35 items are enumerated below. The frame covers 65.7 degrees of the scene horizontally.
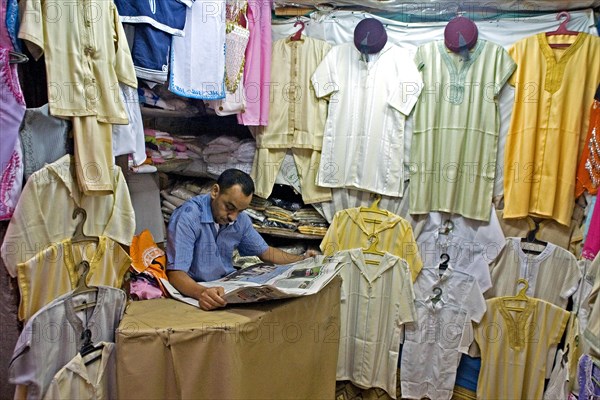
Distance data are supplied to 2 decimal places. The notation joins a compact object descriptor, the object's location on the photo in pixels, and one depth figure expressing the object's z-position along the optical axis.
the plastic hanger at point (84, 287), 1.63
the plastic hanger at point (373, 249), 2.72
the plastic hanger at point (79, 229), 1.65
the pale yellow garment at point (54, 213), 1.46
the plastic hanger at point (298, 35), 2.79
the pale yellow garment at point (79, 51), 1.44
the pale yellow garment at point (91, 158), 1.58
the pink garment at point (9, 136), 1.36
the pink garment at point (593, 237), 2.02
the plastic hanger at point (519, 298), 2.55
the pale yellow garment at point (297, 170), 2.82
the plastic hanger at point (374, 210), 2.72
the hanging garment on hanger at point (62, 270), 1.51
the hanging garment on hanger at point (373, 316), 2.71
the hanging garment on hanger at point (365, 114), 2.66
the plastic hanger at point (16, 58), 1.37
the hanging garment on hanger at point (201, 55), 2.18
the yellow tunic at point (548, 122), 2.39
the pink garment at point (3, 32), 1.35
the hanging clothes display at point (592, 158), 2.28
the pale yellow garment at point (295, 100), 2.79
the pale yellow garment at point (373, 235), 2.70
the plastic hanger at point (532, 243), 2.56
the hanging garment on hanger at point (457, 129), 2.55
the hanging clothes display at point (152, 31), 1.92
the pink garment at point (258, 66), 2.65
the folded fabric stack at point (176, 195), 2.87
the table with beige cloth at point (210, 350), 1.45
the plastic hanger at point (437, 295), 2.75
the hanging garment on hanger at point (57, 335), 1.43
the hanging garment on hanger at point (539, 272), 2.50
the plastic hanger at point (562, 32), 2.44
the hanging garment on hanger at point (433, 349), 2.71
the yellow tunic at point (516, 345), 2.52
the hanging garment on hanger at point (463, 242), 2.61
